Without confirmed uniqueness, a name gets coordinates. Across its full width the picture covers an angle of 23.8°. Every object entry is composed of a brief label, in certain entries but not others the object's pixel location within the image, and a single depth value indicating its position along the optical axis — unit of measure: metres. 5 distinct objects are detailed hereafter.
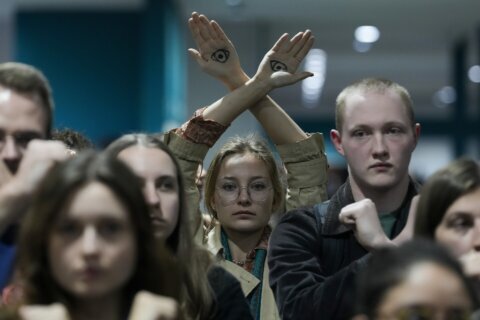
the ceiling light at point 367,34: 14.90
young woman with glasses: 3.63
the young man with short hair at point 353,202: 3.21
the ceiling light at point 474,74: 19.61
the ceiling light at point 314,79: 17.67
